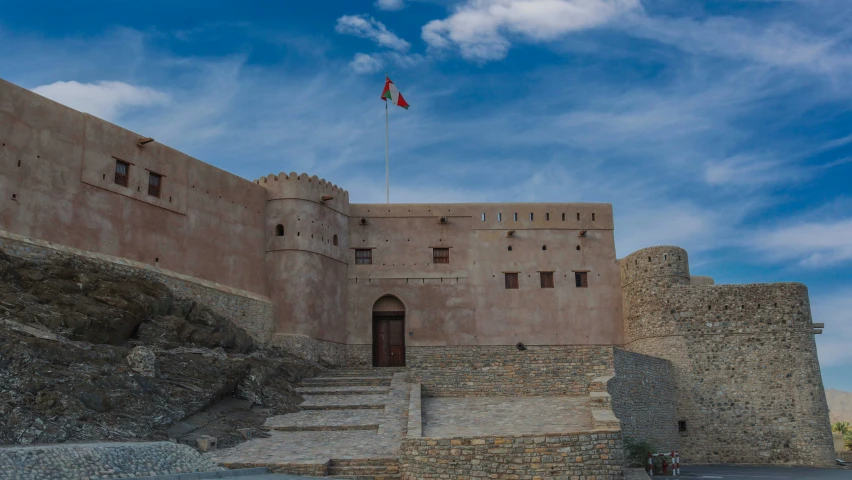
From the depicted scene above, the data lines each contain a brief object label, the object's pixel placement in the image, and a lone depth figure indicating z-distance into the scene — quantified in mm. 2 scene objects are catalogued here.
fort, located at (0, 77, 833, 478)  18891
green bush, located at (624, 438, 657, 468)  19109
